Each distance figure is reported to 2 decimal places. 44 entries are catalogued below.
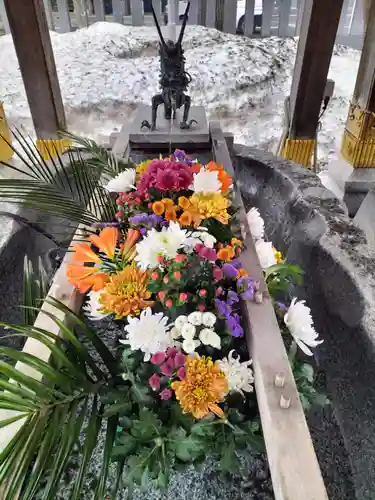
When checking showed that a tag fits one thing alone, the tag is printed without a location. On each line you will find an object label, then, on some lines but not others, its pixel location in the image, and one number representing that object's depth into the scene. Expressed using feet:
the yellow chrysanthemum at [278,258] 5.05
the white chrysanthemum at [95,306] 3.89
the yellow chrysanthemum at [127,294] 3.65
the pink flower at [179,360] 3.32
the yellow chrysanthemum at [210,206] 4.27
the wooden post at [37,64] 9.64
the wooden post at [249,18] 20.16
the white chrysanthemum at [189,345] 3.41
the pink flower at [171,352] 3.42
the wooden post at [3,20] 20.09
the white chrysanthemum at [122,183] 4.99
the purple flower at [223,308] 3.67
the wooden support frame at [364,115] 9.71
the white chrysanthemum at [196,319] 3.55
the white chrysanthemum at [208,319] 3.54
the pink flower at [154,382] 3.39
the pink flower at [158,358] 3.35
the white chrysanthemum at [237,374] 3.43
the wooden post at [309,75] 9.32
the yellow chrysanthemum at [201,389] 3.18
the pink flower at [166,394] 3.35
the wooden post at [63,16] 20.76
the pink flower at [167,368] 3.32
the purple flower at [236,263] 4.29
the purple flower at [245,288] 4.03
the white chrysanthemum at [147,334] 3.42
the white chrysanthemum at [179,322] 3.58
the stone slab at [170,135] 7.98
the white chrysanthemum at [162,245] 3.77
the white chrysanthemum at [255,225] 5.34
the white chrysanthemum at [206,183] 4.45
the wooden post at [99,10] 21.08
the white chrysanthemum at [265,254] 4.83
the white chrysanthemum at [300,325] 3.88
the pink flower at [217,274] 3.81
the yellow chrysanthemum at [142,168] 5.11
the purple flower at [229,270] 4.03
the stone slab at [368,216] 7.43
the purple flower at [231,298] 3.81
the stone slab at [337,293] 4.53
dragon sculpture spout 7.16
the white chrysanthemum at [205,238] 4.00
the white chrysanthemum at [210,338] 3.45
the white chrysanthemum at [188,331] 3.48
